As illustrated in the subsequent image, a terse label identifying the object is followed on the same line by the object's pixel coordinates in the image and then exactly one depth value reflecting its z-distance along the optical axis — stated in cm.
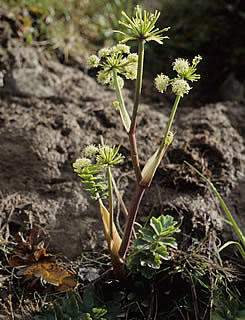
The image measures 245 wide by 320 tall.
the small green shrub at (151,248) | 95
